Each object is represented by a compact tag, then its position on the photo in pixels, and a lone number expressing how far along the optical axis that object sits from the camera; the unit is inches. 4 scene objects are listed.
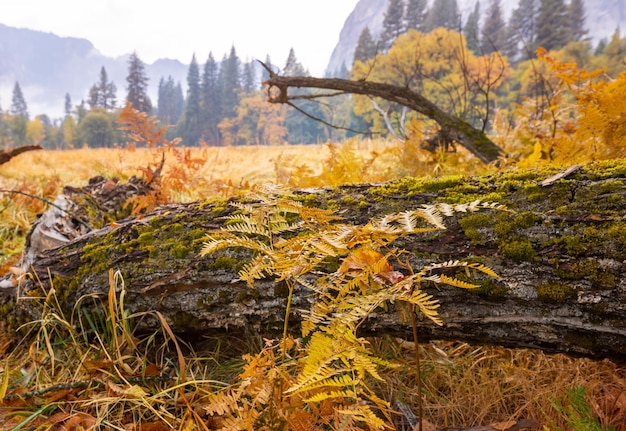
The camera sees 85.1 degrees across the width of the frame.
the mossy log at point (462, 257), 40.3
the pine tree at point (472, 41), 1508.4
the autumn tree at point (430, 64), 1091.9
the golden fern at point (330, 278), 26.8
